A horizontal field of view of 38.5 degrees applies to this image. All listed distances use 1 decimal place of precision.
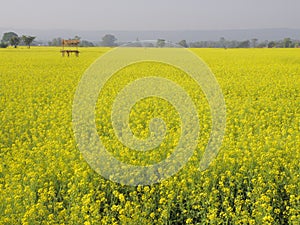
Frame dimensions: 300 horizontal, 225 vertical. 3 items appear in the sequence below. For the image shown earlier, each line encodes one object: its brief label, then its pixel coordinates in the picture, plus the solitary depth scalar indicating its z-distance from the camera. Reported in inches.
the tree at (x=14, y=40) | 3300.2
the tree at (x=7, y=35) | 5147.6
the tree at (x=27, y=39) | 3346.5
